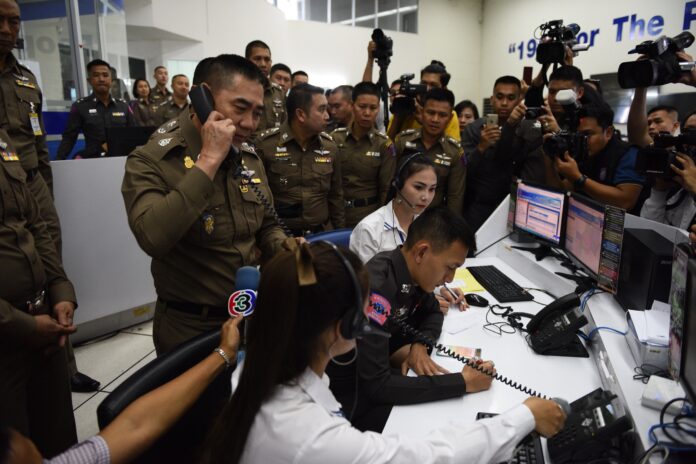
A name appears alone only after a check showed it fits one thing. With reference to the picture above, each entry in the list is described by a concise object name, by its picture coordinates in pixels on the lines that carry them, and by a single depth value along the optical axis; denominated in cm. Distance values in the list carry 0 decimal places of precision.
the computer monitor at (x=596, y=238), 155
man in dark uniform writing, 122
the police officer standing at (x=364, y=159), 306
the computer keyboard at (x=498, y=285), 189
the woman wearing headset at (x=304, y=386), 75
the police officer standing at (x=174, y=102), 605
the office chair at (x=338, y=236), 202
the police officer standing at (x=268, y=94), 364
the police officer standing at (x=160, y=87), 670
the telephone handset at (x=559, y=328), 142
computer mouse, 184
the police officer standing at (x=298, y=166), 272
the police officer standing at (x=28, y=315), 130
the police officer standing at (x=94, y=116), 393
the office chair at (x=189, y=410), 90
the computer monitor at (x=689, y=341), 87
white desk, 113
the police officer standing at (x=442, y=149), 286
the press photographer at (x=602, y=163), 205
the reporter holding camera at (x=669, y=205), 191
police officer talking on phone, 127
